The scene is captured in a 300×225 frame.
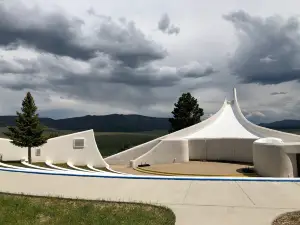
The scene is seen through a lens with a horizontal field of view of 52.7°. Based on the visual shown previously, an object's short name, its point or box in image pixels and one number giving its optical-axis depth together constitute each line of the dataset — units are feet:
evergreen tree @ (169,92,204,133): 189.29
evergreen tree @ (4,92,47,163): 83.46
